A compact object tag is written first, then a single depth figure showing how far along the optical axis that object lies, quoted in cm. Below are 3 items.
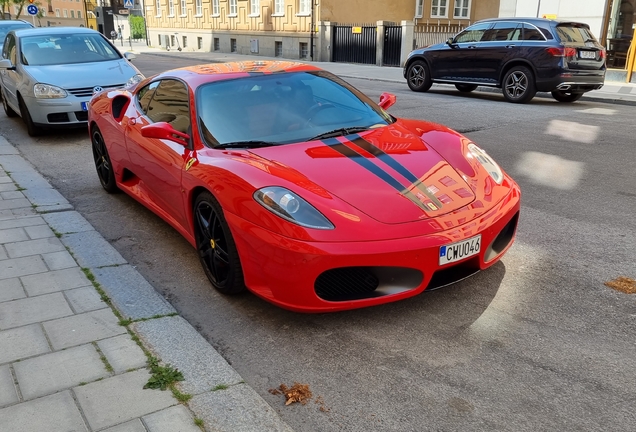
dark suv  1186
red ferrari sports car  308
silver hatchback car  849
